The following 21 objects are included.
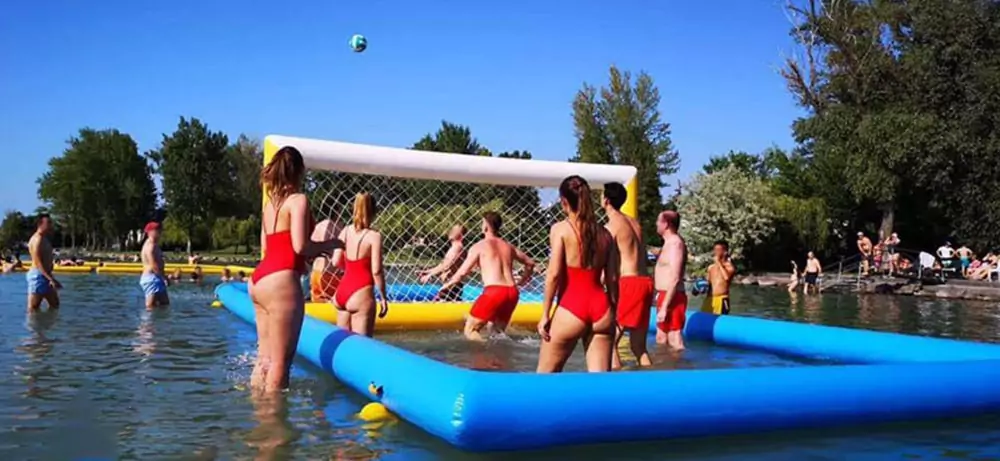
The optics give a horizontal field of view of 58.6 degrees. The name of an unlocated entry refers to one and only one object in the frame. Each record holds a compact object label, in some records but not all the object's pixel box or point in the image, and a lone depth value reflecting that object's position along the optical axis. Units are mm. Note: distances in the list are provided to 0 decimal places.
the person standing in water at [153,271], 12281
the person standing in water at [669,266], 7996
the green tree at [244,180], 57128
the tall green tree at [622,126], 46781
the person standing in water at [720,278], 10017
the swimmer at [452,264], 10719
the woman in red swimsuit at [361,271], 7180
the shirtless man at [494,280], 8992
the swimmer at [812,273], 22234
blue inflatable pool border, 4562
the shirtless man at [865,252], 24641
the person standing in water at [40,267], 11258
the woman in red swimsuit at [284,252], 5223
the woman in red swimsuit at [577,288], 5305
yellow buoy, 5414
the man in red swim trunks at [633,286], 6633
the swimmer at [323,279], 11359
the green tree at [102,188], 55125
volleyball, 11295
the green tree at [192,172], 49906
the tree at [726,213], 29234
